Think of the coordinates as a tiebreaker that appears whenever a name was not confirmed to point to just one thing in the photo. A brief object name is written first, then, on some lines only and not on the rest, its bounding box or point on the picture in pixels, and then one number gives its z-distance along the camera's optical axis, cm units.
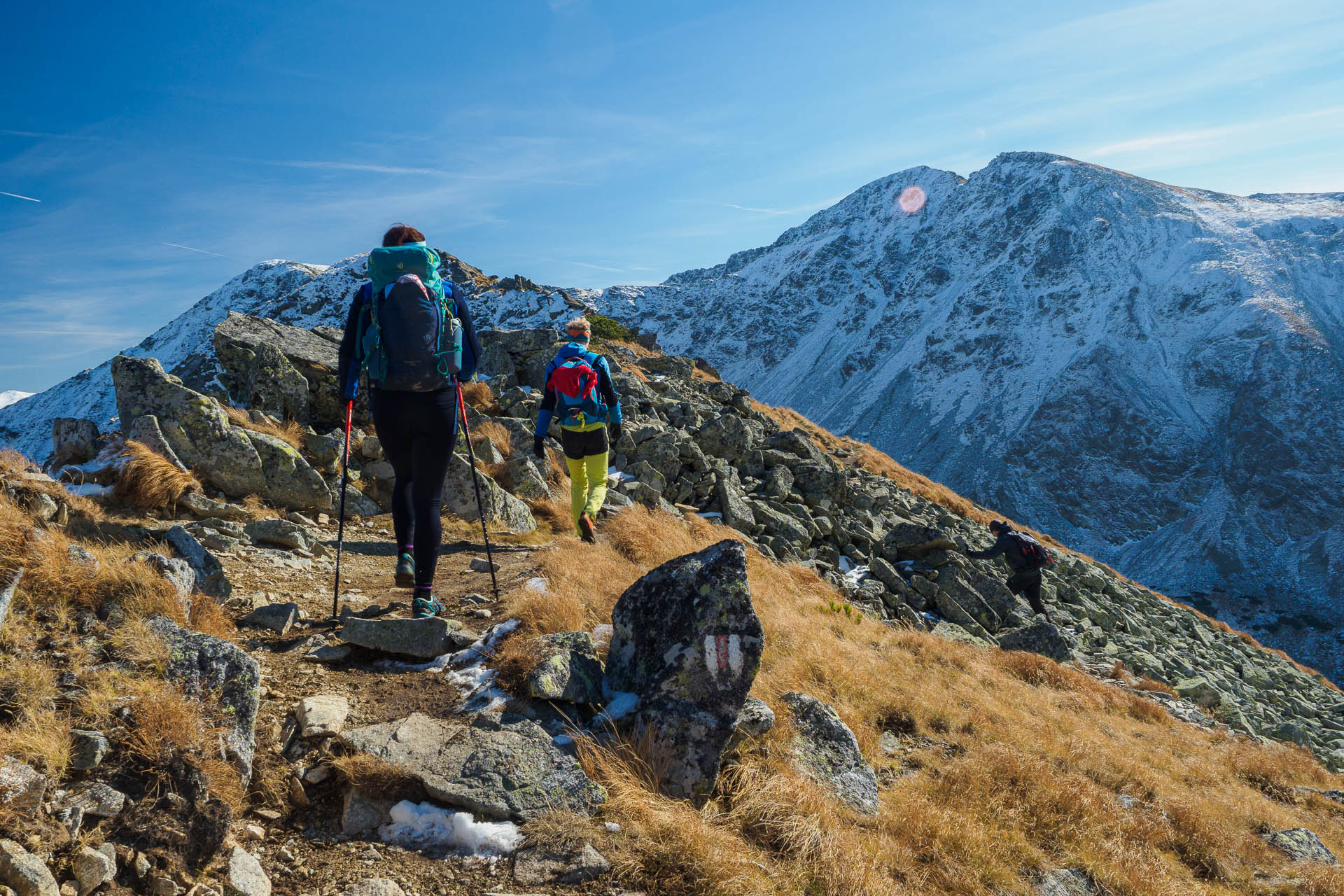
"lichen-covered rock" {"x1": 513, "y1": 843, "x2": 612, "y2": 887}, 302
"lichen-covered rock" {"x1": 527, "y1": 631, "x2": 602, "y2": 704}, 411
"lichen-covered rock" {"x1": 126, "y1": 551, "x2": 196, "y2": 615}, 425
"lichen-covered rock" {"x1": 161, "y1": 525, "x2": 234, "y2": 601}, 505
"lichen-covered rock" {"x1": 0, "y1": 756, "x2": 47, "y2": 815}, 249
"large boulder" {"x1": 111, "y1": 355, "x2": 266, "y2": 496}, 786
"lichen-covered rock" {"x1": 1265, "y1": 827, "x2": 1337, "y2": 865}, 618
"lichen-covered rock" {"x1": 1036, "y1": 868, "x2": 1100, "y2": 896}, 423
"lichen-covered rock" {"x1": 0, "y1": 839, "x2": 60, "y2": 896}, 225
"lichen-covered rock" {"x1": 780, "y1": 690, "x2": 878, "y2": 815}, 442
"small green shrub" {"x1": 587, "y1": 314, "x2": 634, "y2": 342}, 3531
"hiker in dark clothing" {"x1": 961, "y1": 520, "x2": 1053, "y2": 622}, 1627
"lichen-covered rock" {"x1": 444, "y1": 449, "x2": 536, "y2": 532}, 938
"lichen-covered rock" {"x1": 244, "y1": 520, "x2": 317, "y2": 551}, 686
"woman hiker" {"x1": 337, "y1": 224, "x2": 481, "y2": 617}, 479
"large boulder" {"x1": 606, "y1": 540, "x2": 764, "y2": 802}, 385
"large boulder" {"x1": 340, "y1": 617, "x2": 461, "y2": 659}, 477
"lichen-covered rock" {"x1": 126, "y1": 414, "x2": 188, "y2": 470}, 749
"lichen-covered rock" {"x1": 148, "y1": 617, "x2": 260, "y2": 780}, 330
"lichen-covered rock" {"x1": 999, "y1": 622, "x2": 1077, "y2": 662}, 1285
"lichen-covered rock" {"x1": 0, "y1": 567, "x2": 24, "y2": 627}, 342
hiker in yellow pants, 778
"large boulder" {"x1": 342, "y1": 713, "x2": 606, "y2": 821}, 331
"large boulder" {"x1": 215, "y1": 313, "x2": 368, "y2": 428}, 1052
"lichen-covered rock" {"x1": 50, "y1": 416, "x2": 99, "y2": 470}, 759
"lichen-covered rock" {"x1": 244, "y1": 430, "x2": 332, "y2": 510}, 827
